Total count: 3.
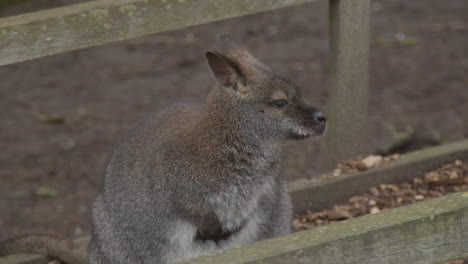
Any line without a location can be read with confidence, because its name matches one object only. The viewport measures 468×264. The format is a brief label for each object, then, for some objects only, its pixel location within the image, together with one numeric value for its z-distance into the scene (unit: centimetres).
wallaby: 788
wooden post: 989
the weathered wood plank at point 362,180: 1026
